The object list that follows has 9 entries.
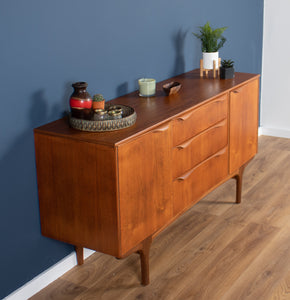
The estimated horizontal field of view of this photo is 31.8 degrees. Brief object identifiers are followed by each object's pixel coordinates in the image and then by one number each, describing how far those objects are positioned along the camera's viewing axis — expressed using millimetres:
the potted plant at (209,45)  3287
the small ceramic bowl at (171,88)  2818
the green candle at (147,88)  2799
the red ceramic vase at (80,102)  2312
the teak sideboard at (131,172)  2186
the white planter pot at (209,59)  3283
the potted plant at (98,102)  2352
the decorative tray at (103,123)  2229
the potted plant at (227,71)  3154
